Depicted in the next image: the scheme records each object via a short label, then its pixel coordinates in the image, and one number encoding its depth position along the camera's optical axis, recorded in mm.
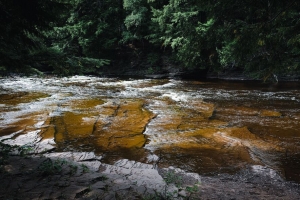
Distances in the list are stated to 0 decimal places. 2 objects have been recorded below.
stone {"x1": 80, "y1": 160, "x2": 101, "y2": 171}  4254
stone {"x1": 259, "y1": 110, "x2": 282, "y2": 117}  8516
